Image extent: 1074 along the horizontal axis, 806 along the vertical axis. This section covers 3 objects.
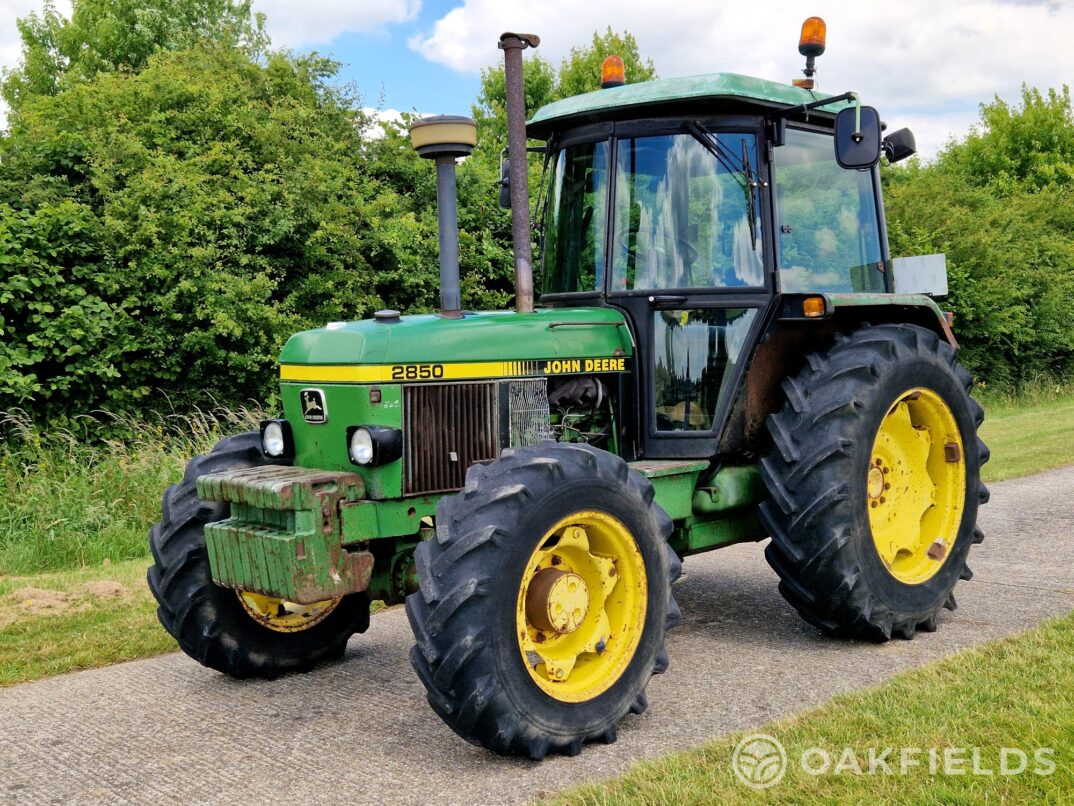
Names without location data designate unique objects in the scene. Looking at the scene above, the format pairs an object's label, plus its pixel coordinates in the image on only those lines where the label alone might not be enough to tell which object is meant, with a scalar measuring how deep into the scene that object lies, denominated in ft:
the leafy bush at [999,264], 66.08
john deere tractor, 13.19
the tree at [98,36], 86.53
